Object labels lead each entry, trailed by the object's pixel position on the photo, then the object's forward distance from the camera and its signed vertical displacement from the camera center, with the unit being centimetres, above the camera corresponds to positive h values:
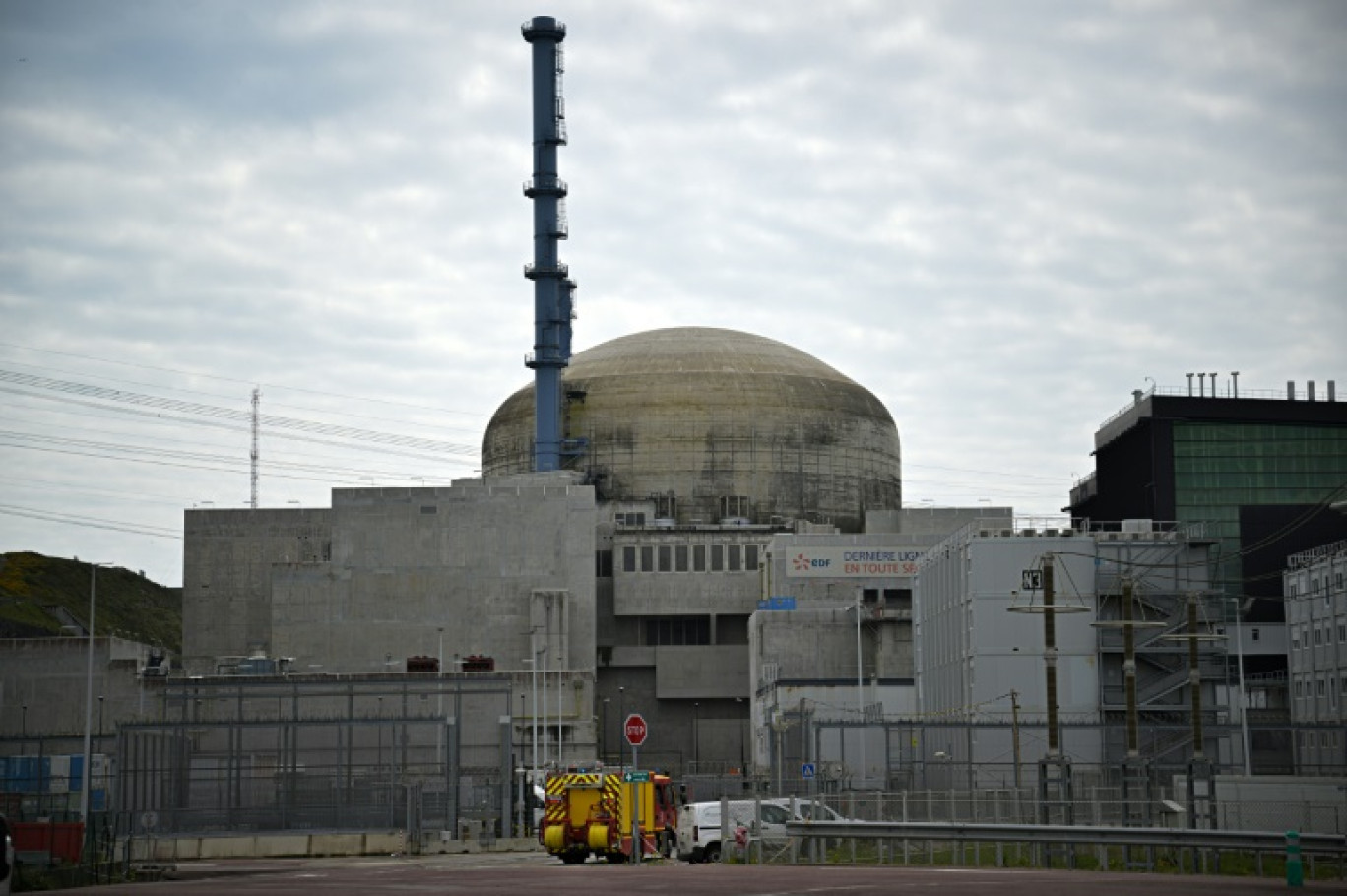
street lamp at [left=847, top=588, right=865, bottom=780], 8822 +217
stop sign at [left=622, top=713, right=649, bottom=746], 6228 +55
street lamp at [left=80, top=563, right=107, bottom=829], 5775 -80
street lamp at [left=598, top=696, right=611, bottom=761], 12766 +131
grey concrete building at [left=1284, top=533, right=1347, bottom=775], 10231 +555
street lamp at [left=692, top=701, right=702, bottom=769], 12605 +83
